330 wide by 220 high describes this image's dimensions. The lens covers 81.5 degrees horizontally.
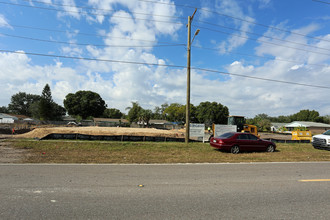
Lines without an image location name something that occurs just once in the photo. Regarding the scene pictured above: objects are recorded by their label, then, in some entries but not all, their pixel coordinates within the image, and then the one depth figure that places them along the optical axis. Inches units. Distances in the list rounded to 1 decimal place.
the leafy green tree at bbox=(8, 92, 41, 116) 4030.5
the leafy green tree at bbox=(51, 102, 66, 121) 2934.3
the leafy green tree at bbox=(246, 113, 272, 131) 2426.7
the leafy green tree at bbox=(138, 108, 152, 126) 2245.3
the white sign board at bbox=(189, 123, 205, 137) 704.4
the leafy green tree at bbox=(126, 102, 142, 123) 2356.1
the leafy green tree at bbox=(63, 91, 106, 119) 3319.4
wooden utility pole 621.6
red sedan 501.4
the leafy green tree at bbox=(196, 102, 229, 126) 3014.3
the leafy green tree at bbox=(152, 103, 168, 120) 4416.8
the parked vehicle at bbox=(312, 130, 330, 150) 580.9
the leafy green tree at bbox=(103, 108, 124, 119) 4590.3
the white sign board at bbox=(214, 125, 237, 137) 721.0
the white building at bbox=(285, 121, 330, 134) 2908.5
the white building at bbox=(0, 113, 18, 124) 2232.3
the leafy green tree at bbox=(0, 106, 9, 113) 3989.9
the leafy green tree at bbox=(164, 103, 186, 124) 3530.5
